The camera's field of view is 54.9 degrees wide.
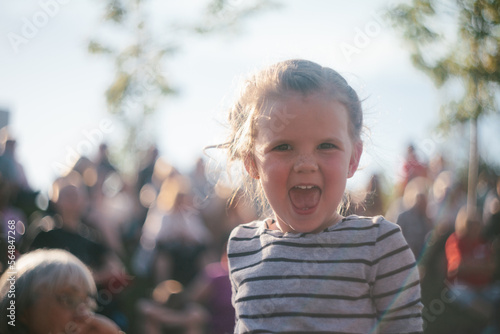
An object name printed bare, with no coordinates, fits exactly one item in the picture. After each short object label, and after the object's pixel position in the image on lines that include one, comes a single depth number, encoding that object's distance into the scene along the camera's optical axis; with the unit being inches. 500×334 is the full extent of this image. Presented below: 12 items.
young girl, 61.9
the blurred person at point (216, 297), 188.9
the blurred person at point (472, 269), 208.7
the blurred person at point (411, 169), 271.1
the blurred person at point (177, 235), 217.3
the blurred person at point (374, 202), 220.2
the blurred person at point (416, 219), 233.0
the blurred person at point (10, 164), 222.5
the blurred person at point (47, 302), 96.0
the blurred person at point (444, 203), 257.7
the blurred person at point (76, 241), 179.8
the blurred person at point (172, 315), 190.2
